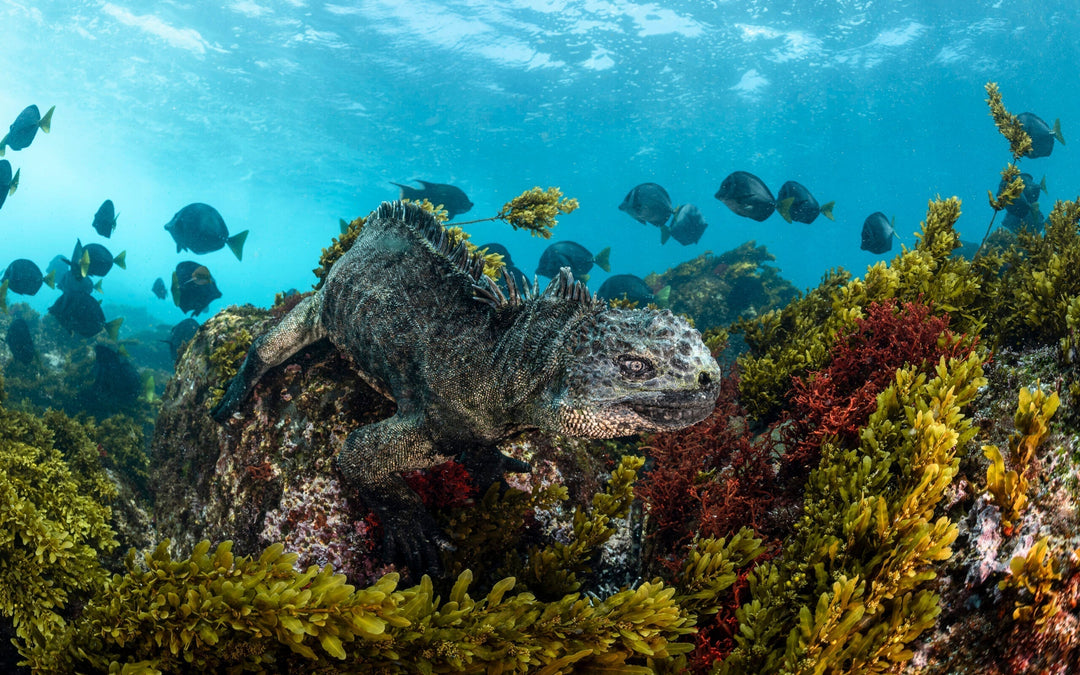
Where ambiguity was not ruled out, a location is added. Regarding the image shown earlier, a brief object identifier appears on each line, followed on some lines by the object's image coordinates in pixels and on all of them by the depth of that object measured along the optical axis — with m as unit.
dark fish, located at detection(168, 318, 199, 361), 10.22
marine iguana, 2.30
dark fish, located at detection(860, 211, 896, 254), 8.54
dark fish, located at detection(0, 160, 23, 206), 7.62
